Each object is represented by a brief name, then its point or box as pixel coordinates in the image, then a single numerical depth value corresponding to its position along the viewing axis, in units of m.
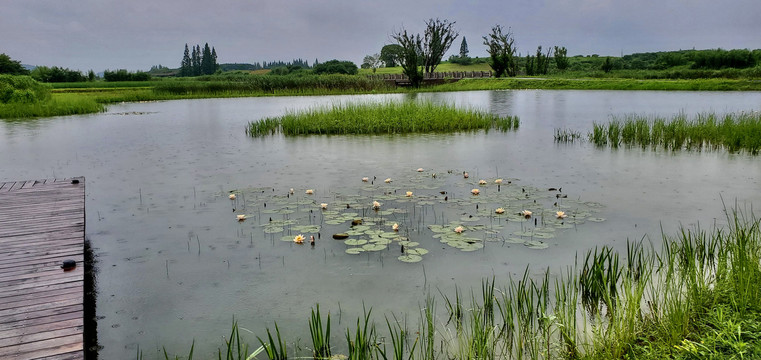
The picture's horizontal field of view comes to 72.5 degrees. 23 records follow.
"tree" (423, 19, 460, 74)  53.19
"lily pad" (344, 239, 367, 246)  5.28
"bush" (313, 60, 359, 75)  65.25
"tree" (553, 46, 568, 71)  50.70
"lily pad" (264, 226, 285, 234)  5.80
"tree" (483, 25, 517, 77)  48.03
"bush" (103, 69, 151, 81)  55.88
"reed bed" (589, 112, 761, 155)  10.48
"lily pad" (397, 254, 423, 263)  4.79
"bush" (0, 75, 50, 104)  22.83
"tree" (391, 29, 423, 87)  43.75
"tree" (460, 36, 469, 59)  120.45
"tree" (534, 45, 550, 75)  51.06
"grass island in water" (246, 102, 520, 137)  14.67
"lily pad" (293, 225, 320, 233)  5.80
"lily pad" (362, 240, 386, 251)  5.10
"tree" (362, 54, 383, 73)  104.35
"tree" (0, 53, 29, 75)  45.22
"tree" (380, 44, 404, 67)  91.96
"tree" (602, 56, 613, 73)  46.81
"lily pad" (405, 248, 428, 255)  4.98
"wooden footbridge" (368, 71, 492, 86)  46.53
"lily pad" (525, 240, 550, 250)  5.08
